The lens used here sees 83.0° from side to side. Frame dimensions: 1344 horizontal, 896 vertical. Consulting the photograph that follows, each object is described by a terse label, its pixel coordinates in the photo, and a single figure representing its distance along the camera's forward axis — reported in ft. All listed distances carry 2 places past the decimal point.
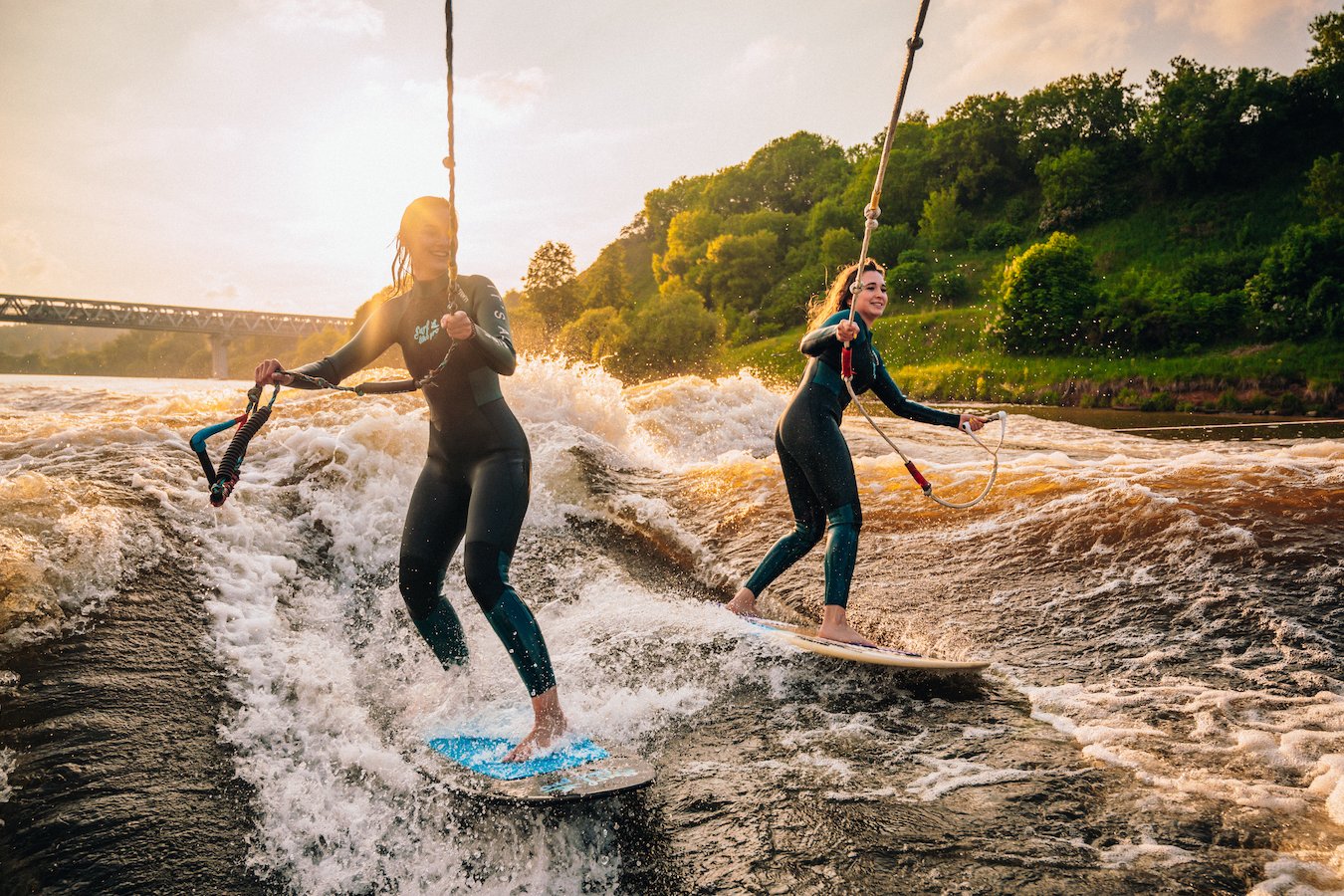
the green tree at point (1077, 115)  229.45
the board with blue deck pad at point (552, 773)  10.92
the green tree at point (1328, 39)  162.50
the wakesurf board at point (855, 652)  15.24
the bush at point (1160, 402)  88.22
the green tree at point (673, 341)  167.73
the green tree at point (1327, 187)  130.21
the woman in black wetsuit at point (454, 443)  12.67
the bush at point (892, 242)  229.66
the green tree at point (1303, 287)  94.99
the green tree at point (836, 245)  235.81
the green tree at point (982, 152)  240.12
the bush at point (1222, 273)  126.31
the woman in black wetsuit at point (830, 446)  17.52
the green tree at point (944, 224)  218.59
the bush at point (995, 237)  206.90
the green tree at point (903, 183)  254.27
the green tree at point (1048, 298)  126.21
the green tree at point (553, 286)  209.36
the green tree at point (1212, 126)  173.58
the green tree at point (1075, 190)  195.72
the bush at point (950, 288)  183.22
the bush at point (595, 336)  172.55
